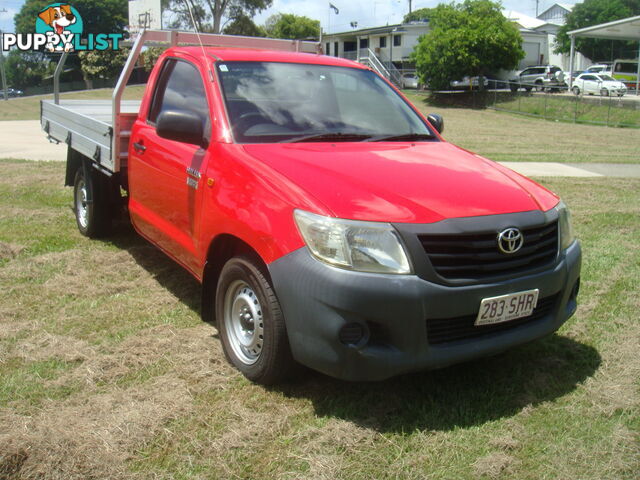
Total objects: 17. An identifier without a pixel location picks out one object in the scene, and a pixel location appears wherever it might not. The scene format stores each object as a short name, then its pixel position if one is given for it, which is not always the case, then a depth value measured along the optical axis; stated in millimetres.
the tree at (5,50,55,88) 81875
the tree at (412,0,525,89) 36938
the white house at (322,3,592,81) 55406
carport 36969
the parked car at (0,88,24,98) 65750
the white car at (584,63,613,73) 49069
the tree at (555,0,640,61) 62312
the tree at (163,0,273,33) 53188
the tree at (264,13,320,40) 77625
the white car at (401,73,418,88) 46875
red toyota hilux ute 3021
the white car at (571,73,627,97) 36438
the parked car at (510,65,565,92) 44812
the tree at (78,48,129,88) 53719
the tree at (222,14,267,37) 59938
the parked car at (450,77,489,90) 39119
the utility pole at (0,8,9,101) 49425
